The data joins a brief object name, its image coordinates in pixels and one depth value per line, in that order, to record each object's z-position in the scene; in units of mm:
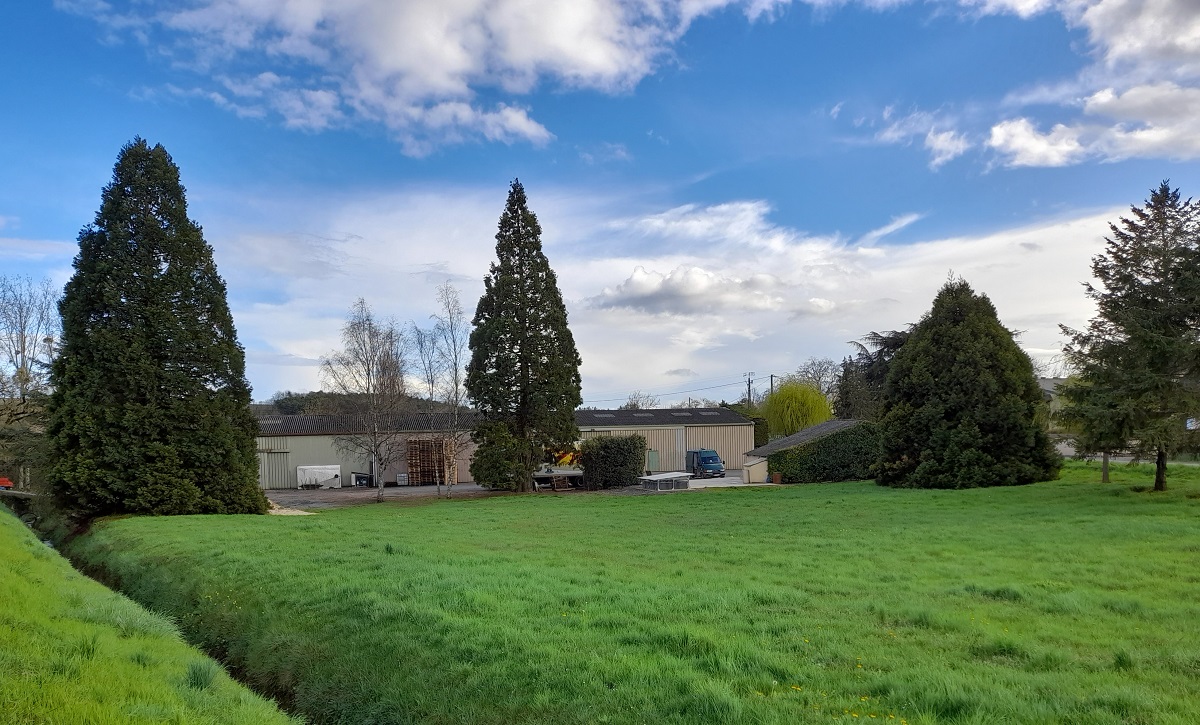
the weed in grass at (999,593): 7727
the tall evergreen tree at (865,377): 47812
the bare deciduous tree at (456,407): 35906
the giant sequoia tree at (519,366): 32938
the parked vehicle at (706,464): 44281
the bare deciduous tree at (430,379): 36375
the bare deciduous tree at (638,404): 85325
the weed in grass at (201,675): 6109
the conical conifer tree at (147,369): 22234
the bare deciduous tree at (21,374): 29656
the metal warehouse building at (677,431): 47812
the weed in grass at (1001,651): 5539
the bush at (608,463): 37594
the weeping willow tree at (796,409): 54469
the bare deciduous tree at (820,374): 73438
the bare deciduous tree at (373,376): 33094
